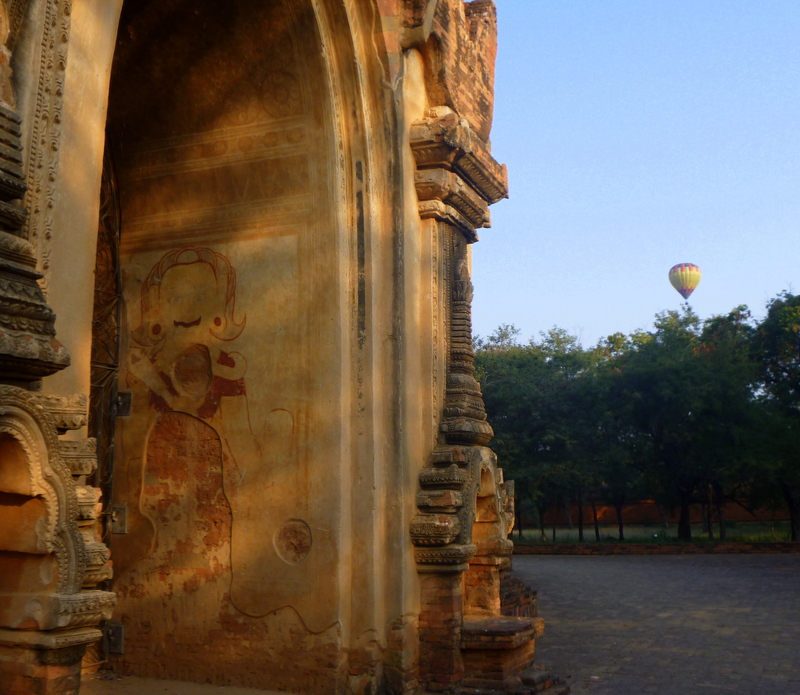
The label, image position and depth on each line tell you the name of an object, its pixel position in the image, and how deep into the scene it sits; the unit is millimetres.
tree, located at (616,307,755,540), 23625
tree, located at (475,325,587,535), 25469
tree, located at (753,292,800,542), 22969
